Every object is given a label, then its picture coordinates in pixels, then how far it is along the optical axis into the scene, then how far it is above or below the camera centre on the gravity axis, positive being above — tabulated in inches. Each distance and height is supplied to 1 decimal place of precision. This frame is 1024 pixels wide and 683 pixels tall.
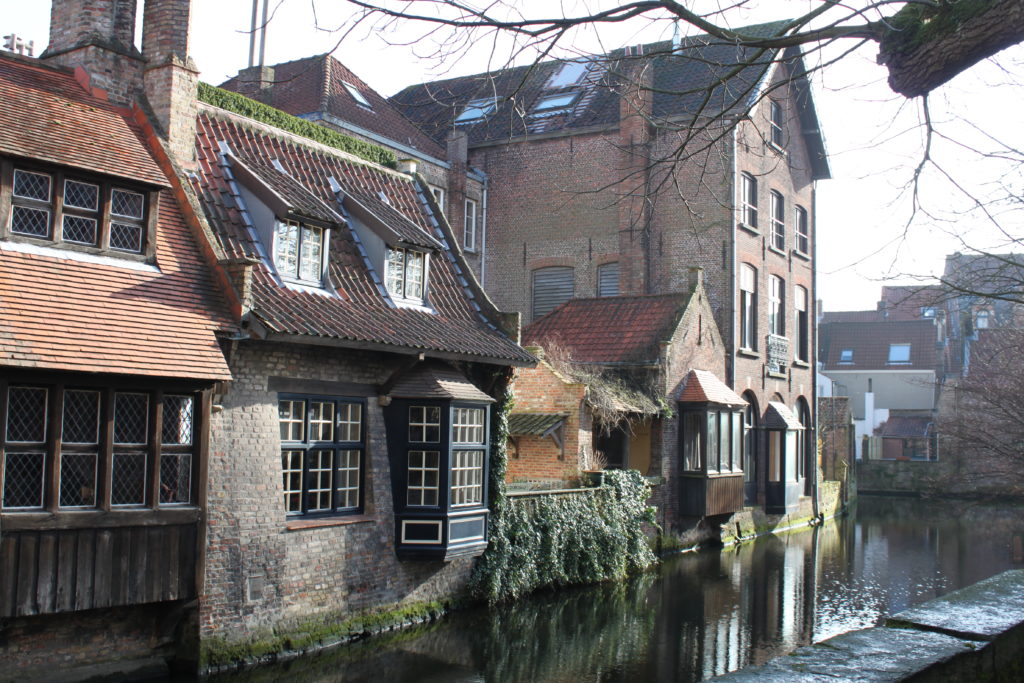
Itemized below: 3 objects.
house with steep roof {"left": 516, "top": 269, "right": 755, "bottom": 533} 813.9 +8.8
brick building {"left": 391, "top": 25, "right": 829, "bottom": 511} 1067.9 +215.7
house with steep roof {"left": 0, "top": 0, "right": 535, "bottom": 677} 392.5 +14.8
